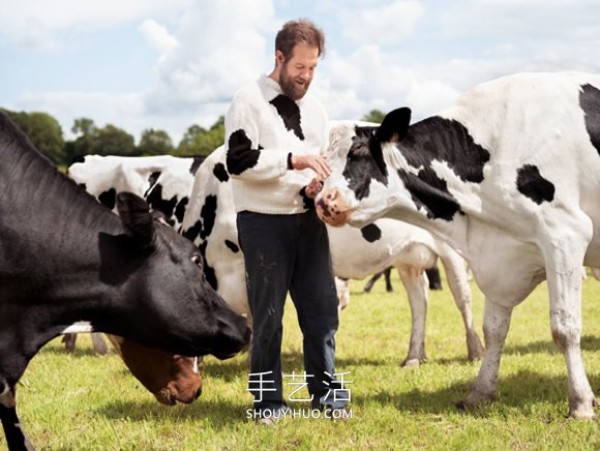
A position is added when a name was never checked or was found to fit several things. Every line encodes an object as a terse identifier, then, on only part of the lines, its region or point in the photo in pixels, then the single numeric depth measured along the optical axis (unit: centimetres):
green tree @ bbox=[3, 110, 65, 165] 11600
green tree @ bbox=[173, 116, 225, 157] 9575
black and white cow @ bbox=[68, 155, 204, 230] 959
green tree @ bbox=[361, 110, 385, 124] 9431
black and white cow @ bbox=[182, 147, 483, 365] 831
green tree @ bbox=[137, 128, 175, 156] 11931
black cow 407
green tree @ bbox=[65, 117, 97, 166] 12038
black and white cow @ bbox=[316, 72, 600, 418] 559
